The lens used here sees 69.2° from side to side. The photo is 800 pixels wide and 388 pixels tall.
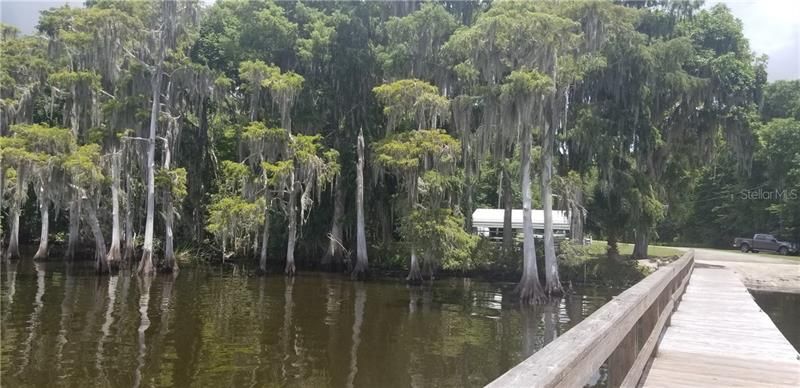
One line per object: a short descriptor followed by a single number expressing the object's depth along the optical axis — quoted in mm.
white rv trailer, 38125
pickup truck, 35906
